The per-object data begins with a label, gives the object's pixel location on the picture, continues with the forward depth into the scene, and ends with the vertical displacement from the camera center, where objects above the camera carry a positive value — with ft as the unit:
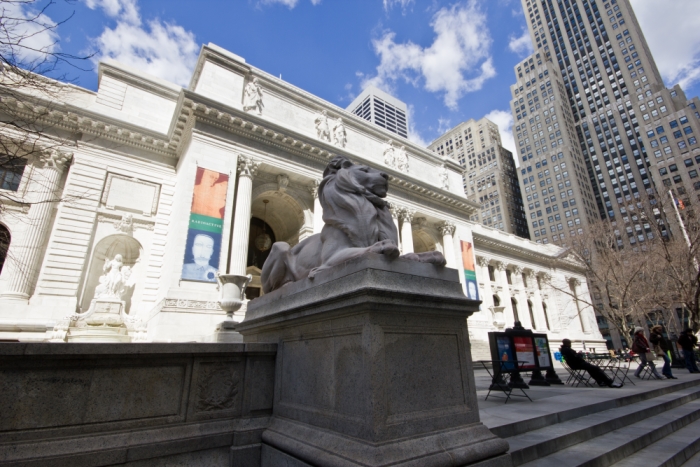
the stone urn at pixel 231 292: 35.21 +6.57
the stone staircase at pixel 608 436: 11.25 -3.22
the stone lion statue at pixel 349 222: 11.23 +4.55
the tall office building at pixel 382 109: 449.89 +314.45
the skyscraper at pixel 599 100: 272.72 +209.69
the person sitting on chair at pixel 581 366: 26.43 -1.09
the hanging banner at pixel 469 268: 89.15 +21.64
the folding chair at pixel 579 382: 28.36 -2.60
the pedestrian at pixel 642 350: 33.24 -0.04
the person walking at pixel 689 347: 38.42 +0.17
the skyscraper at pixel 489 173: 304.50 +159.54
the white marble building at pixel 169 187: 49.19 +30.32
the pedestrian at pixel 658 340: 37.41 +0.97
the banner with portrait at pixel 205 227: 51.00 +19.42
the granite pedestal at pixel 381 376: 8.11 -0.50
